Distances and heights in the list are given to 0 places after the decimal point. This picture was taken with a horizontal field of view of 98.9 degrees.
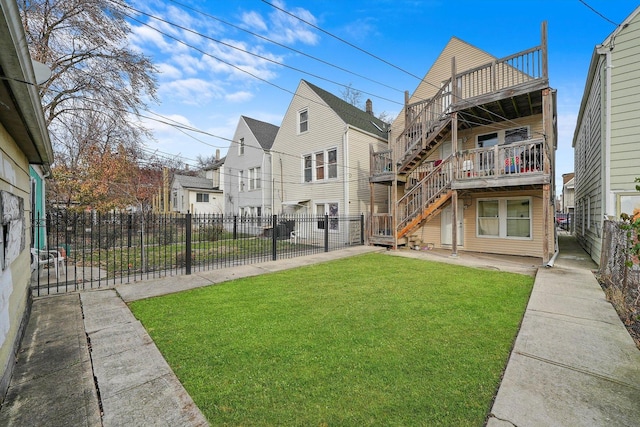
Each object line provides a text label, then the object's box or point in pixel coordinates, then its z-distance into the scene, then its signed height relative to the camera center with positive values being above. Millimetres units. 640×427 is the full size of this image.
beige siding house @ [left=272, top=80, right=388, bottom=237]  13375 +3070
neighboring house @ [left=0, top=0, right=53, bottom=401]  1735 +700
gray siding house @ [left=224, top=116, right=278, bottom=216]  17375 +2976
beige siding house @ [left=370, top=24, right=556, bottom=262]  8177 +1679
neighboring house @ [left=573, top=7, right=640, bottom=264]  6496 +2266
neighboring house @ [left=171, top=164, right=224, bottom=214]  26078 +2142
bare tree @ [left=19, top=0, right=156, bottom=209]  9578 +5730
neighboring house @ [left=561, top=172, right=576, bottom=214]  34719 +2219
